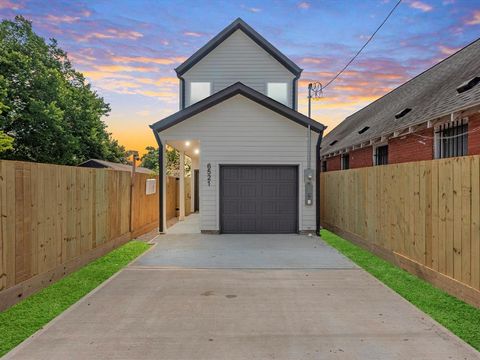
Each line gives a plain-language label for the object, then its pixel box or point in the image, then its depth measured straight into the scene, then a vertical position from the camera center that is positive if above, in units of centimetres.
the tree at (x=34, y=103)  2822 +727
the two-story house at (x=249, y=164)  1237 +76
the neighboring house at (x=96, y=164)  2877 +185
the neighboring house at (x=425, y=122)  933 +202
